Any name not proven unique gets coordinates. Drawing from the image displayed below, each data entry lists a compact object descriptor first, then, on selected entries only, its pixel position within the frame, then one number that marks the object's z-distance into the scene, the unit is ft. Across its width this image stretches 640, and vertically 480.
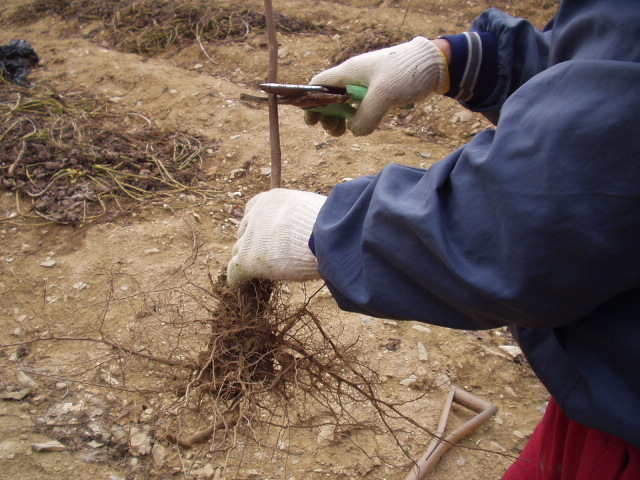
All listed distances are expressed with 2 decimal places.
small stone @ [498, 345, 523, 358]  7.32
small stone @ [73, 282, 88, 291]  8.11
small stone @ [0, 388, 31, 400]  6.27
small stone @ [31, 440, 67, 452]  5.59
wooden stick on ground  5.76
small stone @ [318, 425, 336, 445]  6.19
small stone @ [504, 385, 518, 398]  6.84
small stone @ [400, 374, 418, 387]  6.85
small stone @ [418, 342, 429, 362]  7.20
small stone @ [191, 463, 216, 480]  5.82
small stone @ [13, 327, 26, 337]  7.34
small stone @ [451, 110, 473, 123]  12.50
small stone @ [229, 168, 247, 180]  11.03
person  2.35
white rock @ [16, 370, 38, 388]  6.49
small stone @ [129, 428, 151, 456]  5.90
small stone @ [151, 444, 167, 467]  5.84
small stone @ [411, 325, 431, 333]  7.64
